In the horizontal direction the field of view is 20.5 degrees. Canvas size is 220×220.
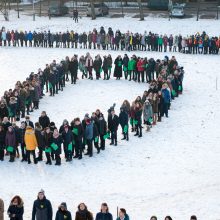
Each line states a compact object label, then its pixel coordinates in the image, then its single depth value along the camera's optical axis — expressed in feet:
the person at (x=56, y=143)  64.13
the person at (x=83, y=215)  45.80
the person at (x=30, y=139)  64.75
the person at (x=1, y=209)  47.22
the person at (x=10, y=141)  64.85
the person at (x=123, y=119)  72.02
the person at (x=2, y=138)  65.36
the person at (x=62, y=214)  45.96
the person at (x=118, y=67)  101.96
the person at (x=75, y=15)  163.89
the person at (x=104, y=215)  45.44
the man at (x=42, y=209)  47.57
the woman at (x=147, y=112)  74.95
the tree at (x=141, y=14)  163.02
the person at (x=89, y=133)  66.85
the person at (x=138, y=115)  73.36
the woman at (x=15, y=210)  46.81
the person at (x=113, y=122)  70.90
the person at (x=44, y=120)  69.92
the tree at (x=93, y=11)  168.04
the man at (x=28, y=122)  67.34
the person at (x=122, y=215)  44.33
